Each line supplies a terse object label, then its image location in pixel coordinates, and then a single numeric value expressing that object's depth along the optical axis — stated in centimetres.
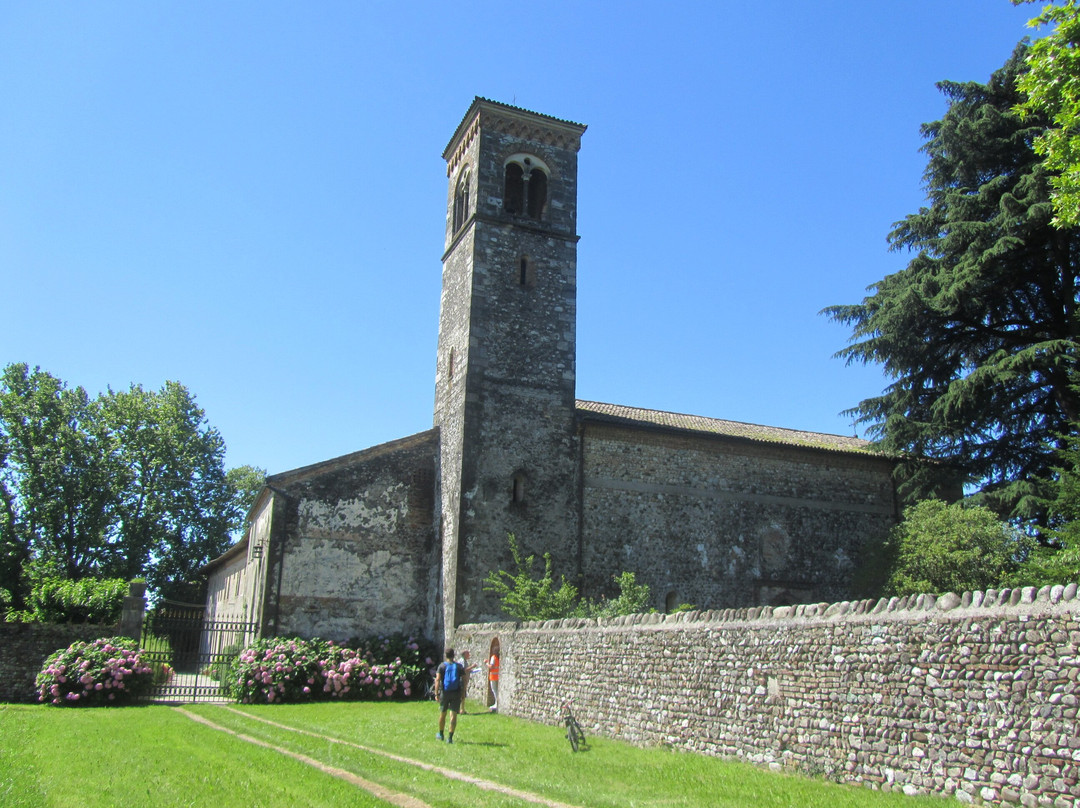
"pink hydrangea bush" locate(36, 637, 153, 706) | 1816
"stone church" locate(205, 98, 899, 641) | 2144
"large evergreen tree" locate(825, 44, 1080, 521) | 2219
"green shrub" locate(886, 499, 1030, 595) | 1952
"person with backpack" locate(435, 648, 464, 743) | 1311
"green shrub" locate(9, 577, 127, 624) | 2178
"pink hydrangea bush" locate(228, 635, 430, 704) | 1914
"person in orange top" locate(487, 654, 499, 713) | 1725
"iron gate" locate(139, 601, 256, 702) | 1964
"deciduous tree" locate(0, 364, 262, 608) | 3691
